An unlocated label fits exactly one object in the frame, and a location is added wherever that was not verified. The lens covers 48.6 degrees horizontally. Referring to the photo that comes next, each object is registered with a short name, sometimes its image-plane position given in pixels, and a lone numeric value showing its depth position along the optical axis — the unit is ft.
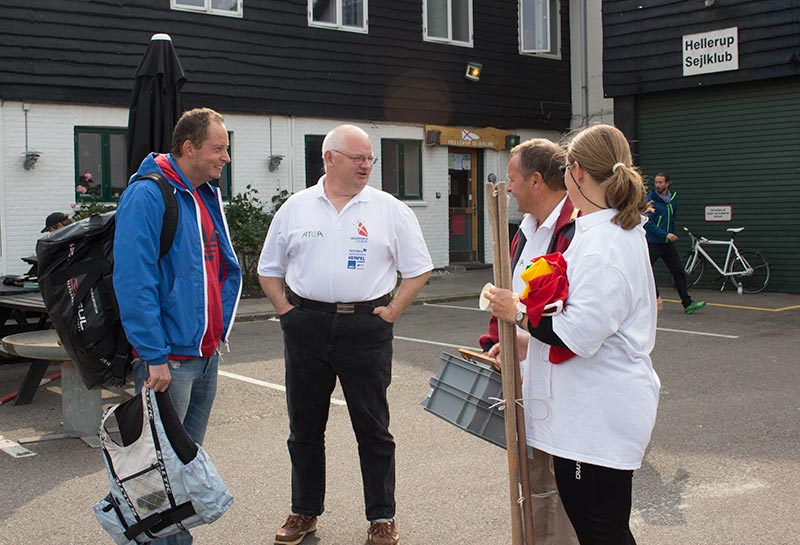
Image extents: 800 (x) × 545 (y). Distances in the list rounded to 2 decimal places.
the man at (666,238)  39.50
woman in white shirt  9.36
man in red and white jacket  11.78
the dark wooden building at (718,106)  48.65
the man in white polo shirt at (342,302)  13.98
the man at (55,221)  30.68
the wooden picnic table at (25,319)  24.22
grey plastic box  10.73
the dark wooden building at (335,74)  45.44
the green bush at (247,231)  47.55
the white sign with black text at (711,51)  49.75
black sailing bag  11.79
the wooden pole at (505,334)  10.02
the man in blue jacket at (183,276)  11.38
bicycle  49.29
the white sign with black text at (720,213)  51.55
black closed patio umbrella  22.88
